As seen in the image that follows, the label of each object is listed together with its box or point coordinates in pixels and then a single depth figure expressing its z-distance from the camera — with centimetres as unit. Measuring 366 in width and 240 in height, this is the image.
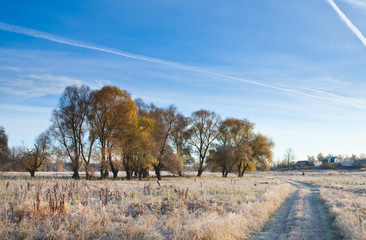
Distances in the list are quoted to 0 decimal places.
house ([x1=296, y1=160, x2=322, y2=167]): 12212
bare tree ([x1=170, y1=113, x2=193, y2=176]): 4529
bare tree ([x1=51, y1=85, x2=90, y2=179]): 2745
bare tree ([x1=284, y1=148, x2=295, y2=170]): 13382
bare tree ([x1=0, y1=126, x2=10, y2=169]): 3781
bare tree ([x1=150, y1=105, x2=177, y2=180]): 3594
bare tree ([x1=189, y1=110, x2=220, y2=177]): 4831
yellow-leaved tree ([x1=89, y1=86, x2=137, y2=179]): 2853
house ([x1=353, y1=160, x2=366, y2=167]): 11362
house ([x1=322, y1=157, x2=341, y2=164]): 14000
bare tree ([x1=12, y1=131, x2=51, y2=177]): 4538
